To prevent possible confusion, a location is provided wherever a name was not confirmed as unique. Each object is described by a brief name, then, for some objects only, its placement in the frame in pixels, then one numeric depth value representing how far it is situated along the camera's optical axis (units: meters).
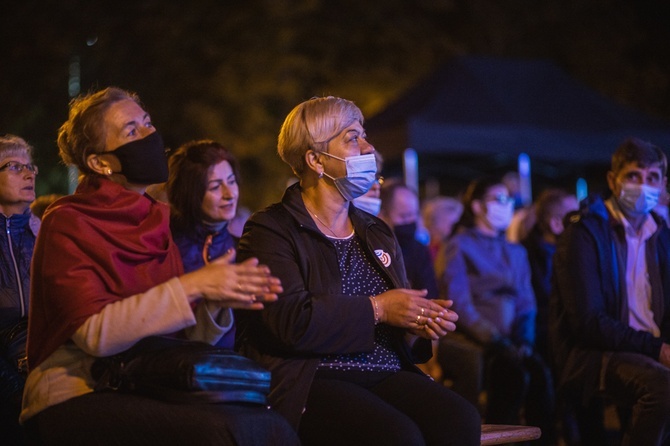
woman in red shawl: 3.56
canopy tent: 12.70
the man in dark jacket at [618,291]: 5.72
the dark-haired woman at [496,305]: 7.36
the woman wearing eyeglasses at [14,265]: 4.65
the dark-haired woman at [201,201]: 5.76
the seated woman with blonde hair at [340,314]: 4.14
